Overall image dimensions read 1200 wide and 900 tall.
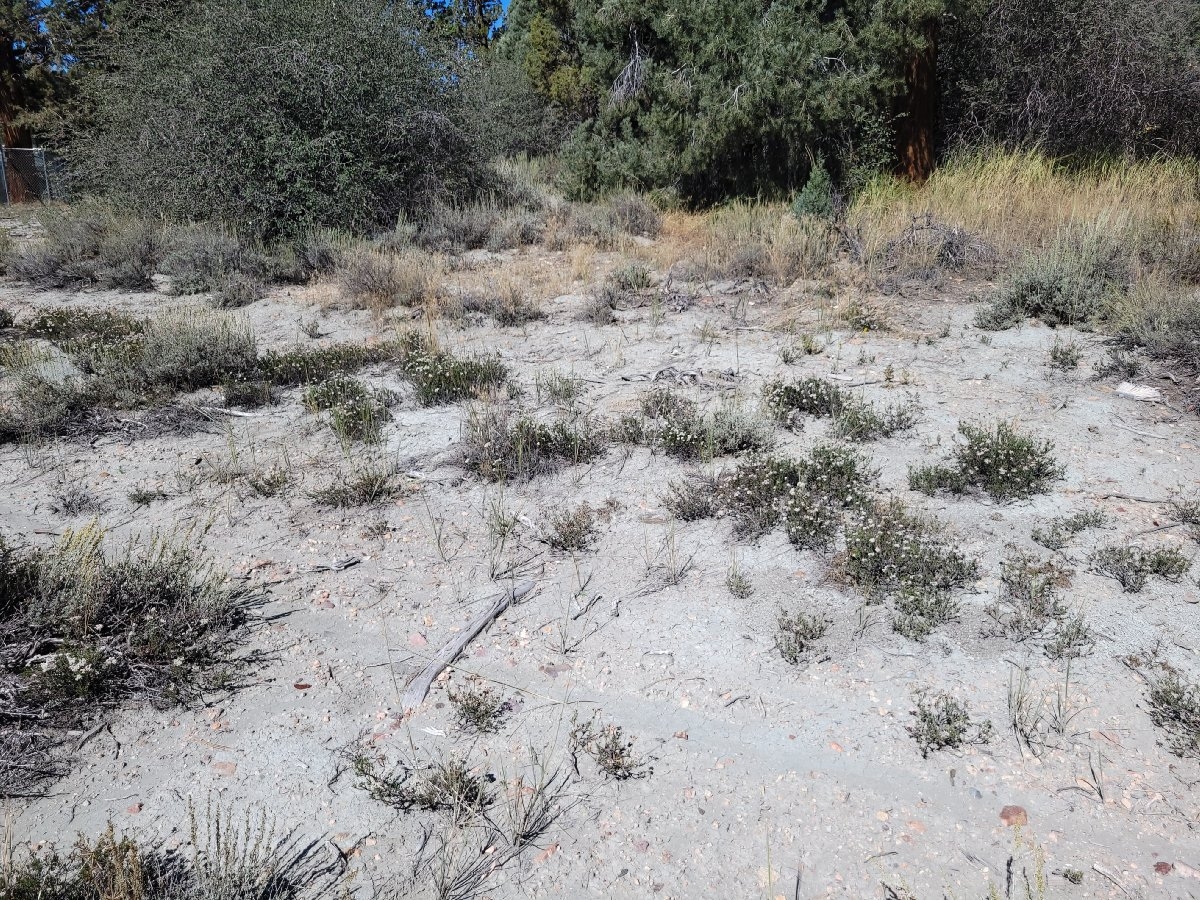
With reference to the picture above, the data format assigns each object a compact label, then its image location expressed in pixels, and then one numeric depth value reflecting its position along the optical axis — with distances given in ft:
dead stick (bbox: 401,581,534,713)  11.65
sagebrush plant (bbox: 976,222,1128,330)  23.39
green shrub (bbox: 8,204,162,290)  35.99
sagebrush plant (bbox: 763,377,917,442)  18.04
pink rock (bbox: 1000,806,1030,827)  9.37
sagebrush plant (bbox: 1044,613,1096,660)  11.66
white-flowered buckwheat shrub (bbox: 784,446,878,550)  14.38
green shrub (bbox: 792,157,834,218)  33.04
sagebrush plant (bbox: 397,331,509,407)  21.25
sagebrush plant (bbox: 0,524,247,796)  11.18
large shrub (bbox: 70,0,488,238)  37.58
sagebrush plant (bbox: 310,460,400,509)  16.53
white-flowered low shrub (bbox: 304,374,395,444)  19.11
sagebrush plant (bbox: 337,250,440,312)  29.99
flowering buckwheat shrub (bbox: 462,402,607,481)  17.40
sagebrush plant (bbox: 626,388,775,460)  17.62
